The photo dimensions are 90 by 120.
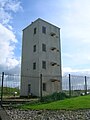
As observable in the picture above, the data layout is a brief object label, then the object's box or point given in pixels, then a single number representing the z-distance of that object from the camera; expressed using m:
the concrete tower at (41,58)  13.96
